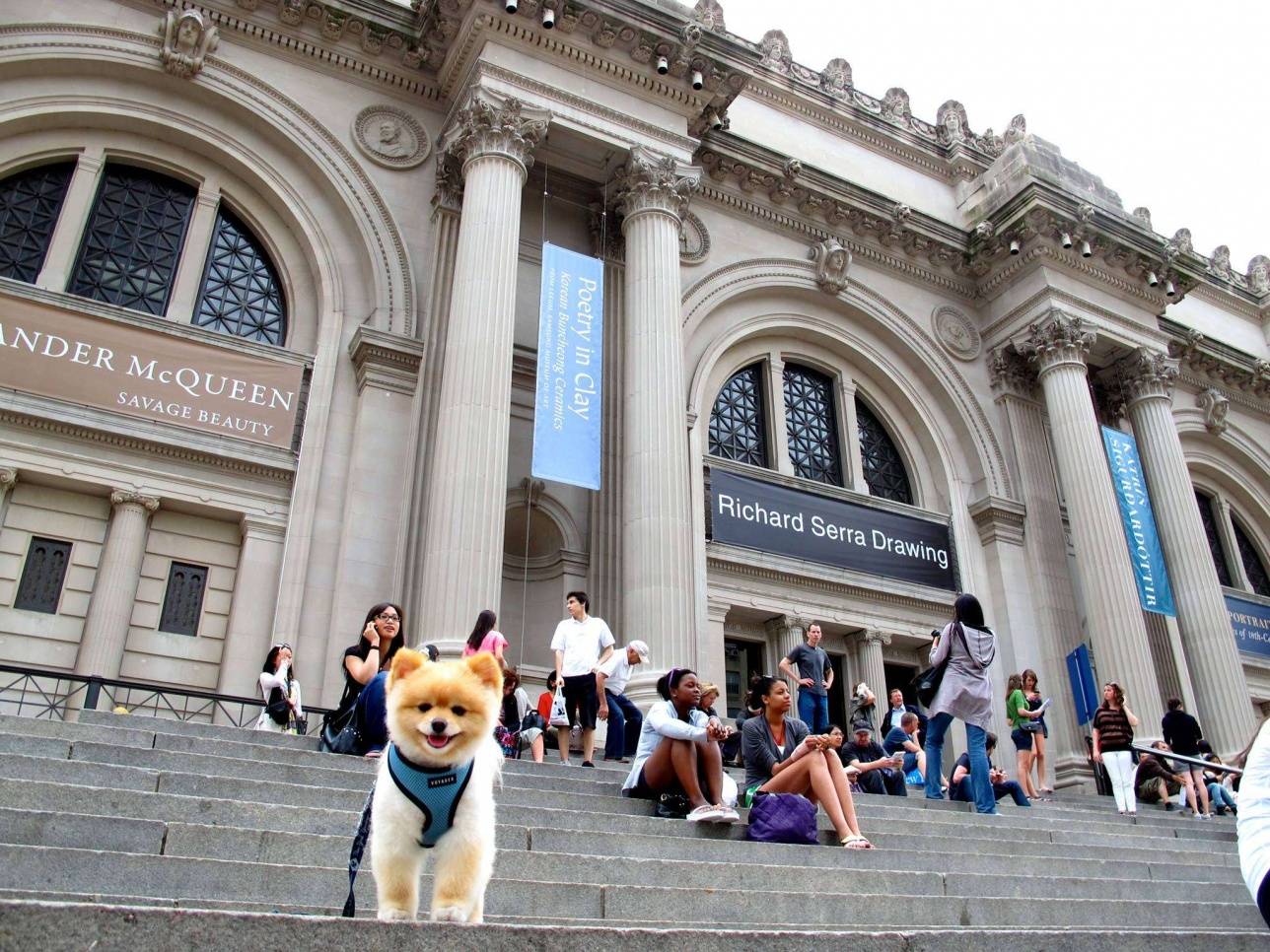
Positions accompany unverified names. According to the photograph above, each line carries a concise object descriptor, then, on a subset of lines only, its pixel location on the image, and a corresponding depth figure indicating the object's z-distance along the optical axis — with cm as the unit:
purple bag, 733
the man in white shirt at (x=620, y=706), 1118
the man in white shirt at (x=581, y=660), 1077
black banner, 1861
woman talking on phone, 776
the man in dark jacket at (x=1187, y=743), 1380
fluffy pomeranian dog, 378
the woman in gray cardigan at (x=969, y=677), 968
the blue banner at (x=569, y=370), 1452
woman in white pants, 1262
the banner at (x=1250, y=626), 2423
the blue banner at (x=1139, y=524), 2000
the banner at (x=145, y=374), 1380
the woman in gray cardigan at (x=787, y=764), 772
